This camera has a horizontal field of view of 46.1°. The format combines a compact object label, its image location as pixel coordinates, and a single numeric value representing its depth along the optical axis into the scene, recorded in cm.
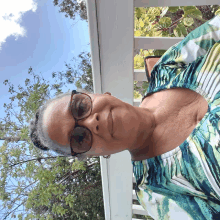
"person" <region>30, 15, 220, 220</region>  50
